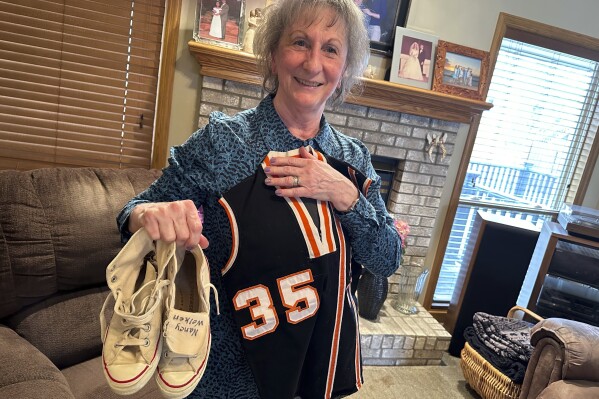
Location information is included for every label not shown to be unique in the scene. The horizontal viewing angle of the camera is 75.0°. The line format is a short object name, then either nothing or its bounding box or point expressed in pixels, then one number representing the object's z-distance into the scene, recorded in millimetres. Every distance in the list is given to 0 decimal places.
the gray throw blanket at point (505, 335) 2008
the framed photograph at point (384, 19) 2281
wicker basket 1961
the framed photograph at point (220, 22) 2029
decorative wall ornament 2549
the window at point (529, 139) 2803
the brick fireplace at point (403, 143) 2182
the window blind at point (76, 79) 1887
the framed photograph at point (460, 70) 2424
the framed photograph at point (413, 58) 2344
